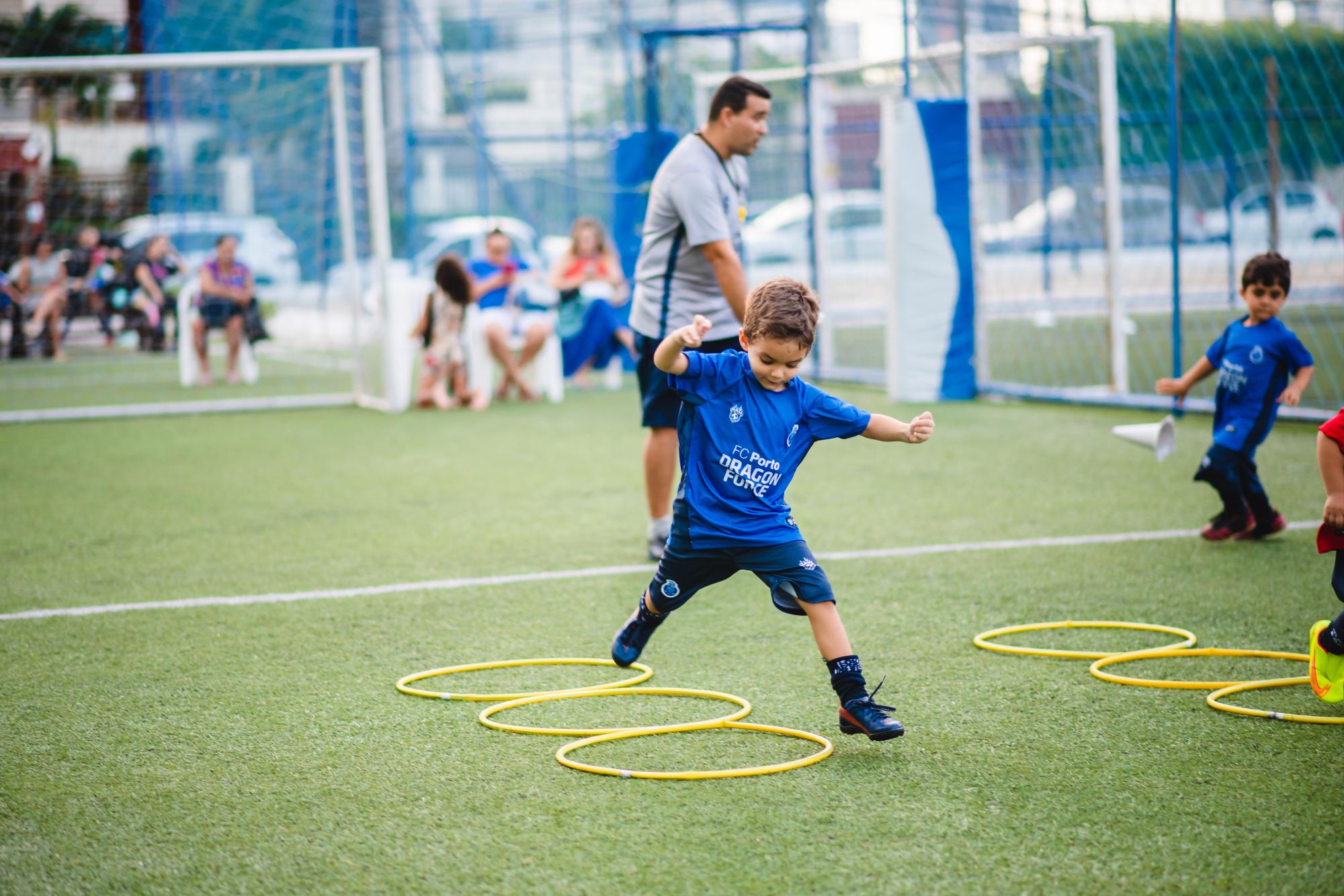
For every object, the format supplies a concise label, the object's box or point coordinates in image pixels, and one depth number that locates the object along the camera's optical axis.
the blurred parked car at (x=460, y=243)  21.34
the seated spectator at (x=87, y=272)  15.46
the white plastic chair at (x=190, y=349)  14.66
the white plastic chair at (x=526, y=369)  12.21
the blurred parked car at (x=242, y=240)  17.58
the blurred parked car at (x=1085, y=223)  19.89
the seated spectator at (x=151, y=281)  16.94
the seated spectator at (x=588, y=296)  13.00
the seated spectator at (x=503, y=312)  12.41
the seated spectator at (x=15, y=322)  15.20
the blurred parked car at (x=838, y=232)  20.50
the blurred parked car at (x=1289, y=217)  19.81
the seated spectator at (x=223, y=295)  14.67
